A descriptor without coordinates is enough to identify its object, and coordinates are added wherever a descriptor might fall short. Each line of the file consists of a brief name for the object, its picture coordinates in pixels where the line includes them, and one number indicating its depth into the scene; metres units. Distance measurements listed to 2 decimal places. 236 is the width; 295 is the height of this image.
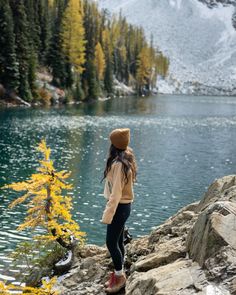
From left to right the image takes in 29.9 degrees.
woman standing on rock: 7.54
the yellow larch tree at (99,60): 105.31
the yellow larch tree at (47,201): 10.55
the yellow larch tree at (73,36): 86.69
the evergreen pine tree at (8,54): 67.94
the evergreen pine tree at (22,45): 69.73
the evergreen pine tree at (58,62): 81.12
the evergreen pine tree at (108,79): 109.79
